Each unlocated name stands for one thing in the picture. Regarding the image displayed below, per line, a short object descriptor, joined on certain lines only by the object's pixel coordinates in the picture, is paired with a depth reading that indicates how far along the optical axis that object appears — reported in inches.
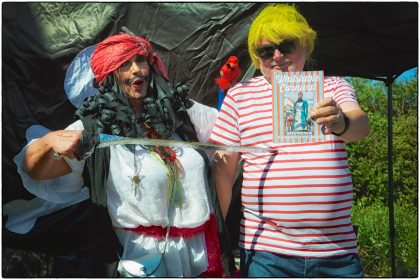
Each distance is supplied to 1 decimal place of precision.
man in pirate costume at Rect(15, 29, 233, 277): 71.5
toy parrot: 88.3
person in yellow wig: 68.8
